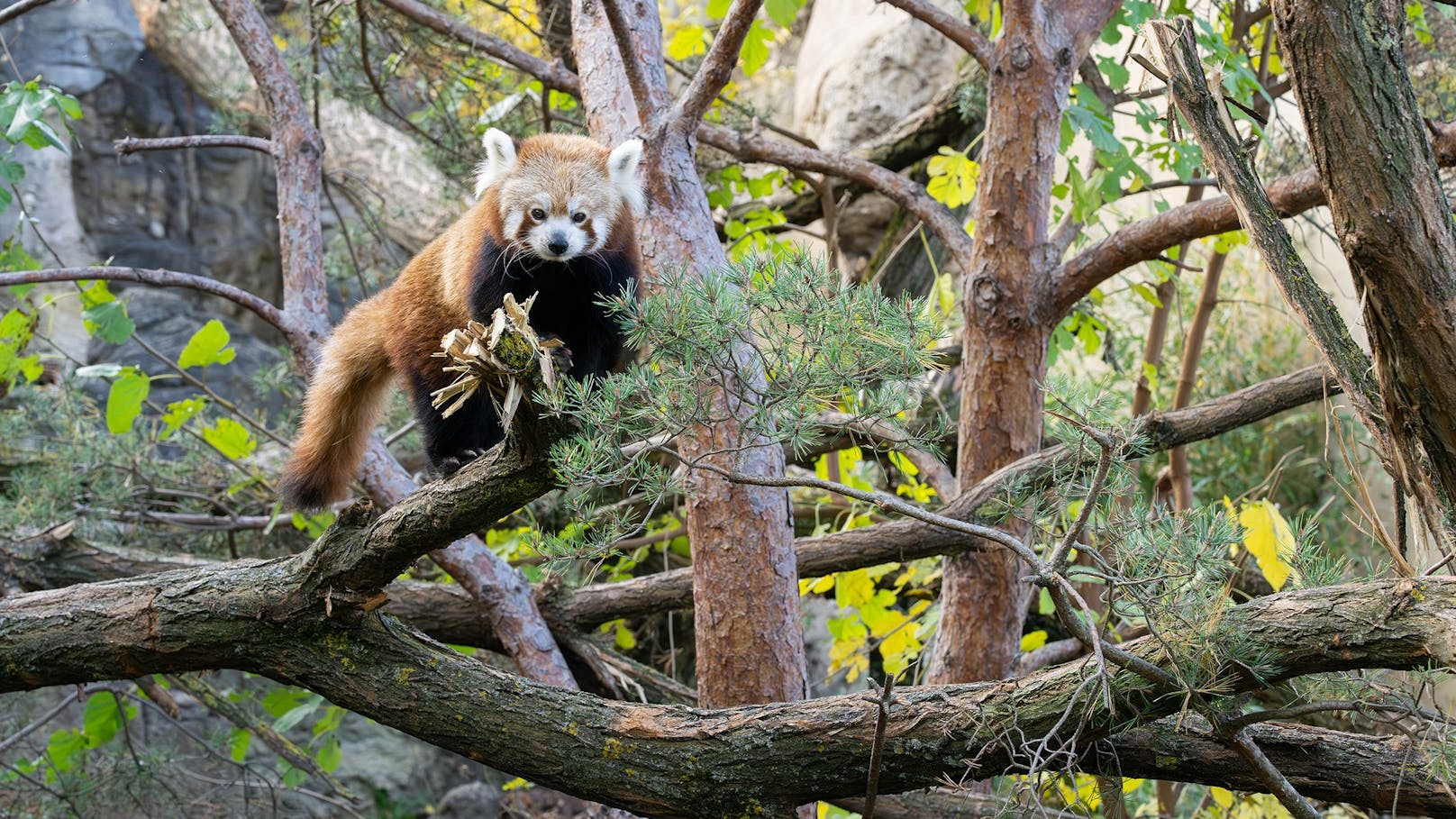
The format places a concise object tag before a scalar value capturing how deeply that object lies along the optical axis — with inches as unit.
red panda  223.1
